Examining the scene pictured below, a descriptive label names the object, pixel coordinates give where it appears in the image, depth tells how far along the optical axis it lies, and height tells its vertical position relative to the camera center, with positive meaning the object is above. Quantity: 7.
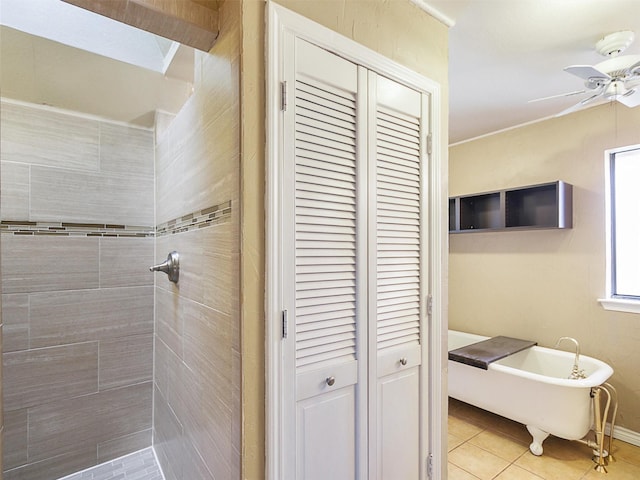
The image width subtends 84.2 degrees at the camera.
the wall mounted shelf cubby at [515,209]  2.80 +0.33
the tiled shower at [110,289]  1.46 -0.24
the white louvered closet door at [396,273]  1.43 -0.12
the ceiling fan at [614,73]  1.78 +0.89
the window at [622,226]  2.64 +0.15
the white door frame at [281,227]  1.13 +0.04
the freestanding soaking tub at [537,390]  2.24 -1.02
